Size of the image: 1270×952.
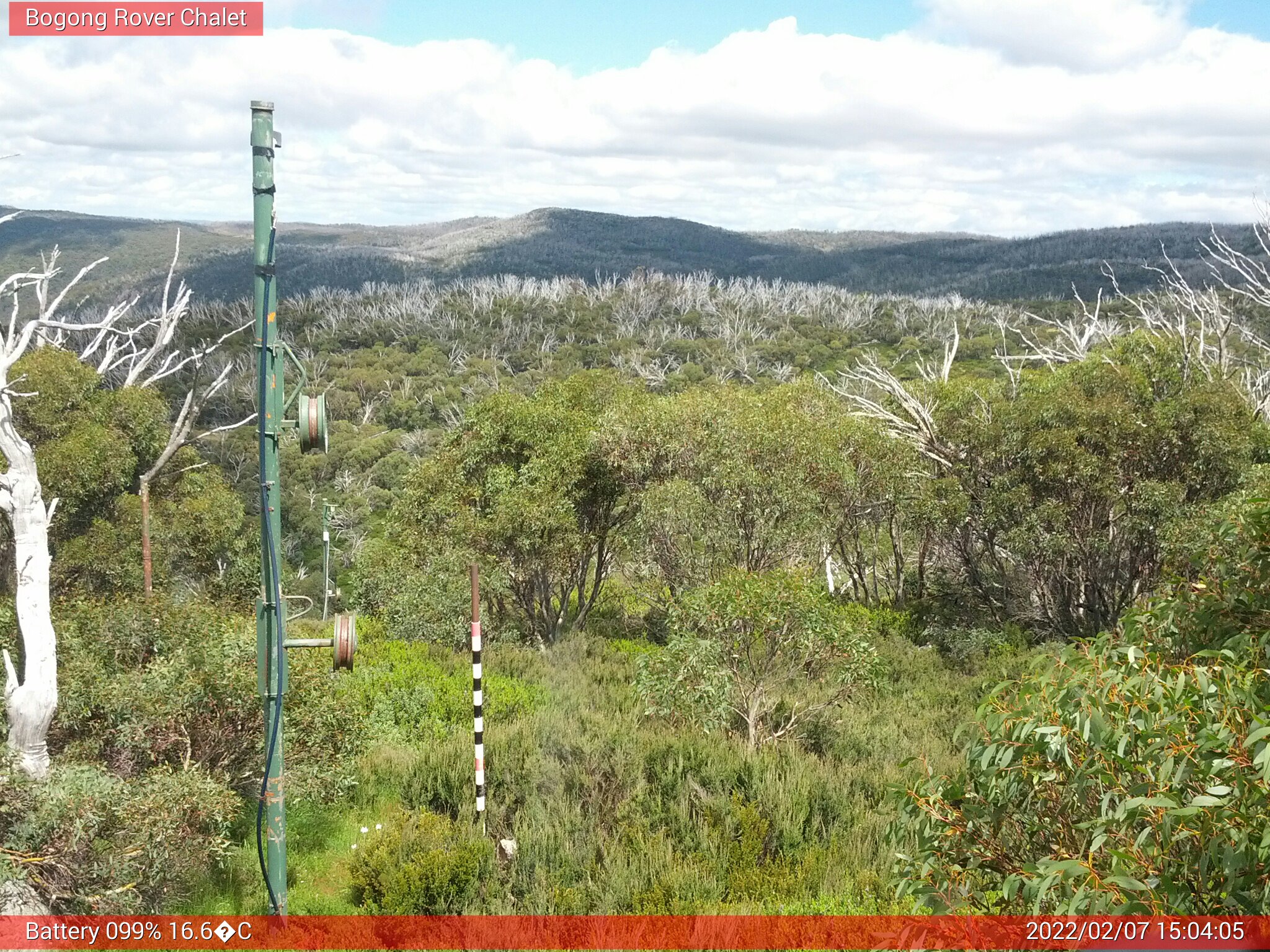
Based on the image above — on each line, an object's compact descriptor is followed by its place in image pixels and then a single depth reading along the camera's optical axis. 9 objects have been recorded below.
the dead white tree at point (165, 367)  11.55
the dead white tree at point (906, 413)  19.09
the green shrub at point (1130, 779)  2.82
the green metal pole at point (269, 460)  6.17
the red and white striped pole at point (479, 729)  8.34
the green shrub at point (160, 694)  7.91
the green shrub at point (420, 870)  7.23
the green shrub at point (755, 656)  11.15
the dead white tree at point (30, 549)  7.81
